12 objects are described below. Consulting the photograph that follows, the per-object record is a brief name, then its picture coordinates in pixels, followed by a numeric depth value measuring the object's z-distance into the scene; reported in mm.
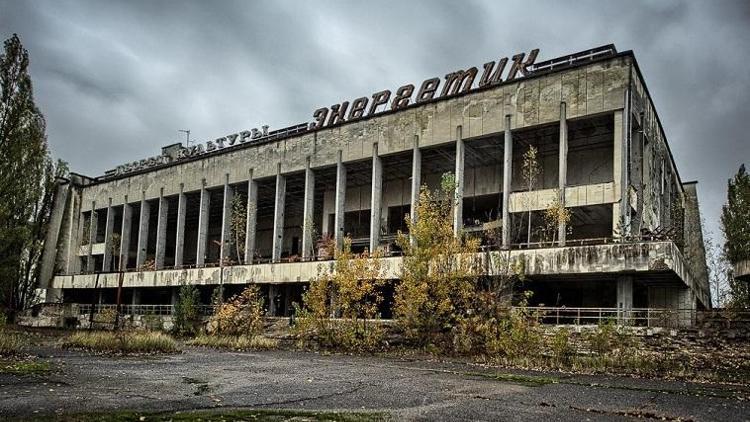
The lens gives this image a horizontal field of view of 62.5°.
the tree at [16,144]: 25344
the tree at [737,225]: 45031
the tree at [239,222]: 49625
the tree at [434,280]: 25812
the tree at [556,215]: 32781
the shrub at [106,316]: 51406
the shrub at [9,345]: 20141
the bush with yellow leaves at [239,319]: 36844
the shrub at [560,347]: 22156
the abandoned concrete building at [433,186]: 33062
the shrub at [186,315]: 40031
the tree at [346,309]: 29000
